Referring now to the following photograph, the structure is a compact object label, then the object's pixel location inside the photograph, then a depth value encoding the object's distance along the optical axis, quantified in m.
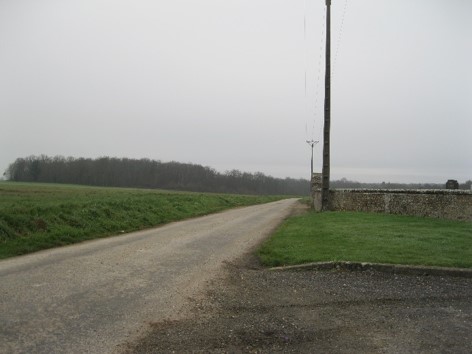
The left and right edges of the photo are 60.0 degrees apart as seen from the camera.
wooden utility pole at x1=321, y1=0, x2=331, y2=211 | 20.17
